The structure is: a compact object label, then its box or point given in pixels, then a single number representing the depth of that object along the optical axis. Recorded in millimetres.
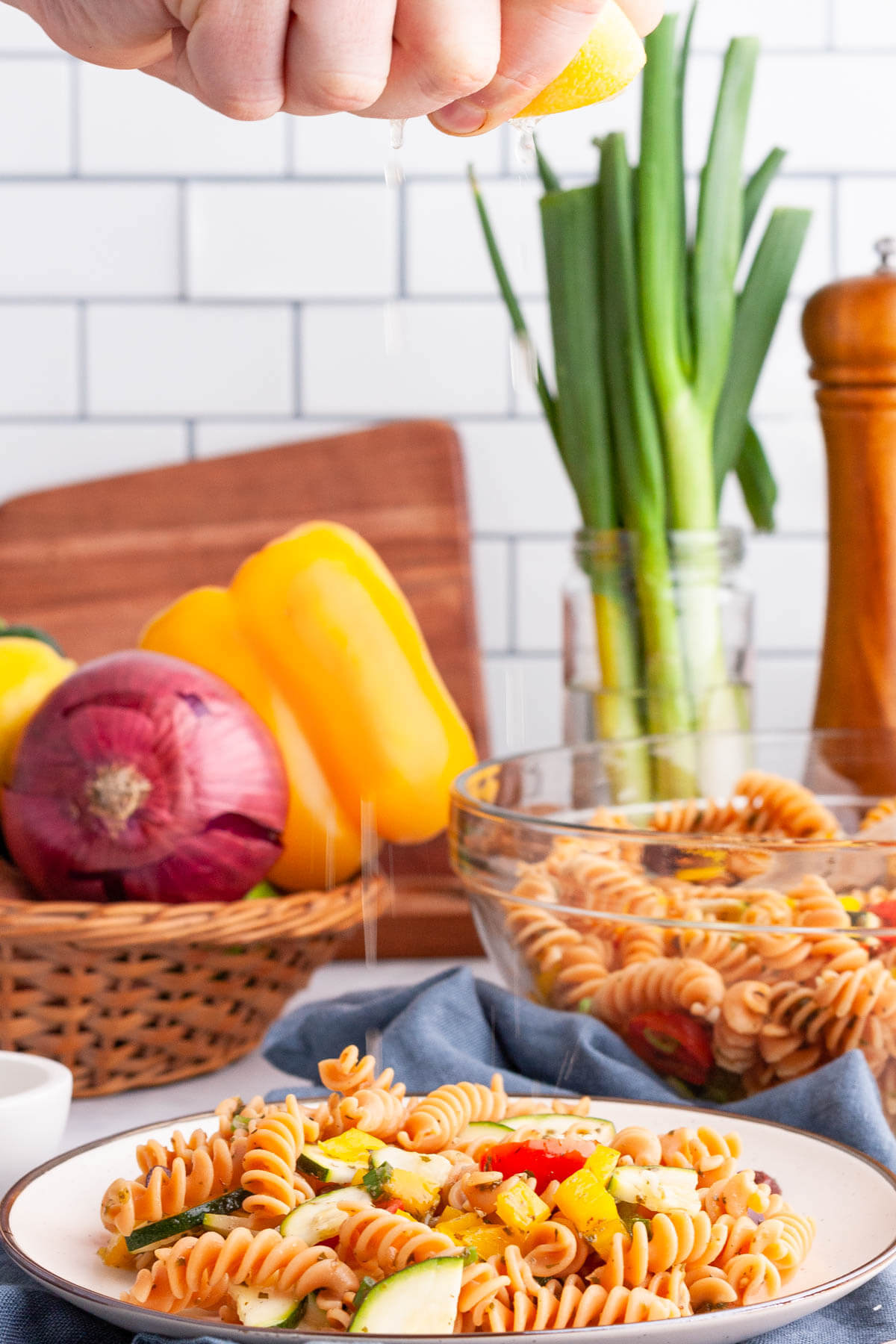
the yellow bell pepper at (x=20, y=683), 1990
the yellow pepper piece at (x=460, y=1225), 1489
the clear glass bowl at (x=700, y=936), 1839
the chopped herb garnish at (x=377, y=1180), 1546
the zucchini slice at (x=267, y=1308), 1374
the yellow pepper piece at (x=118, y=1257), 1517
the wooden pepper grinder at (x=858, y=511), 2105
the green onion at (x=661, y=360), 2123
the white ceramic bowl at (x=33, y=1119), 1769
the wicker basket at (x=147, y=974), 1896
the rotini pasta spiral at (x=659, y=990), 1842
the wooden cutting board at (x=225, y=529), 2315
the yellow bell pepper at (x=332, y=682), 2058
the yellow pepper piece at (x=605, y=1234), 1443
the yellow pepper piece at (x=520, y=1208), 1437
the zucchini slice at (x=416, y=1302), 1311
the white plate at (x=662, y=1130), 1336
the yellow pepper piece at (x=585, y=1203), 1465
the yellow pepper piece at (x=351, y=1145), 1636
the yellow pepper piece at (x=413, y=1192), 1536
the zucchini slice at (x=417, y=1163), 1594
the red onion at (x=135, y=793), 1924
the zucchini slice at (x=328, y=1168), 1584
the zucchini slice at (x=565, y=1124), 1699
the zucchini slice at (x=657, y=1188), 1497
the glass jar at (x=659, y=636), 2128
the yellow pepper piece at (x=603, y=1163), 1524
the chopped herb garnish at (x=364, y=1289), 1368
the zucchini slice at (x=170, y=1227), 1498
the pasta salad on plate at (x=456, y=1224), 1391
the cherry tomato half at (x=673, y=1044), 1862
